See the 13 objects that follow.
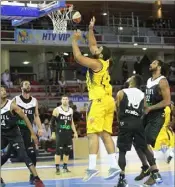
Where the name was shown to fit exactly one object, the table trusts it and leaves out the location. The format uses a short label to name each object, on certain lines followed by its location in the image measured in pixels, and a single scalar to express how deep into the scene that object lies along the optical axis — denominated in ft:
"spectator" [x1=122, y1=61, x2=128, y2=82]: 85.81
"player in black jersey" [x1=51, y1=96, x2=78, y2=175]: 31.83
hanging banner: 71.61
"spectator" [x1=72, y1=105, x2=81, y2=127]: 55.52
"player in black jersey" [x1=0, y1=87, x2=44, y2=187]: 20.93
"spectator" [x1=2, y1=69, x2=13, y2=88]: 68.42
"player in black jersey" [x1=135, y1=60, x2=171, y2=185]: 19.10
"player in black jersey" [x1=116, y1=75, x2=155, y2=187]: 19.72
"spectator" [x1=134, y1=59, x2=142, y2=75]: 84.32
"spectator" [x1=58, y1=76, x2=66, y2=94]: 72.95
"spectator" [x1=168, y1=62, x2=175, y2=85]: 83.30
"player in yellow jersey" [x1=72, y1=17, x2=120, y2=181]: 16.72
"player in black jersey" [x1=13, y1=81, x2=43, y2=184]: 23.94
